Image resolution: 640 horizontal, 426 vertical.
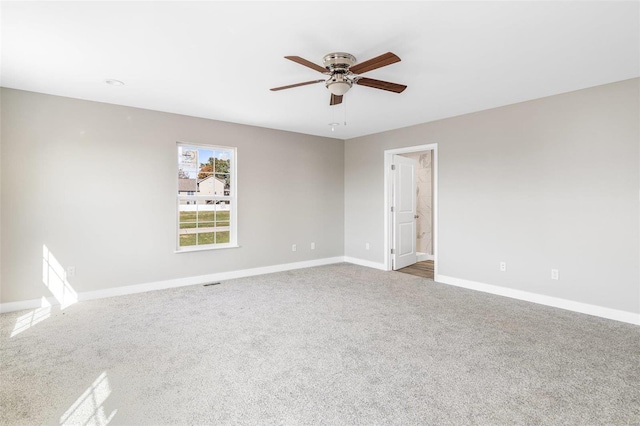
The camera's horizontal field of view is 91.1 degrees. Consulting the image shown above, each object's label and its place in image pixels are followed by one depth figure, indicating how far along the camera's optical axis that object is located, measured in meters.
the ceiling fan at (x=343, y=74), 2.42
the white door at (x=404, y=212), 5.63
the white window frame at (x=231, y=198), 4.69
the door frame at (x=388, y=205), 5.55
